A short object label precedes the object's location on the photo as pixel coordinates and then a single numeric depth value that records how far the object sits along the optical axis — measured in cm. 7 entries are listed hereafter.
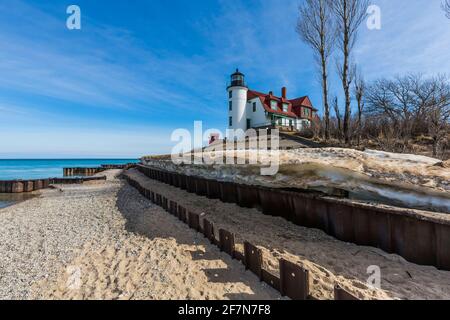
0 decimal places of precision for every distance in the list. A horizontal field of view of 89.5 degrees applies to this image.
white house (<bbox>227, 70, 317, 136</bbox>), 3566
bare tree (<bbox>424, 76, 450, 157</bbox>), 1045
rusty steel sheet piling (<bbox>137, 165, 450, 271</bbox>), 385
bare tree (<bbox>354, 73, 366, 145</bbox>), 1700
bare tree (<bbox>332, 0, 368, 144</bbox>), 1570
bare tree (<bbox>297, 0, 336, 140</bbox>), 1820
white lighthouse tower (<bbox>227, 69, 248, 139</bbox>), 3609
